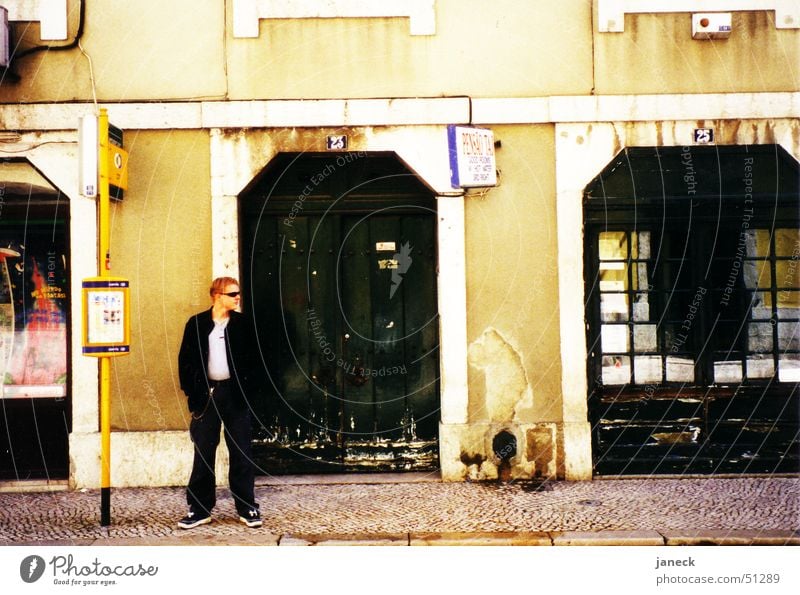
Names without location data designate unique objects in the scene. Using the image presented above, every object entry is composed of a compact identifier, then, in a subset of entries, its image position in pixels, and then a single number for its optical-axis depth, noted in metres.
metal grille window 7.38
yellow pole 5.80
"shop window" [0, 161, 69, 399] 7.26
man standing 5.72
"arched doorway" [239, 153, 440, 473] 7.47
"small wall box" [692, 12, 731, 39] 7.12
